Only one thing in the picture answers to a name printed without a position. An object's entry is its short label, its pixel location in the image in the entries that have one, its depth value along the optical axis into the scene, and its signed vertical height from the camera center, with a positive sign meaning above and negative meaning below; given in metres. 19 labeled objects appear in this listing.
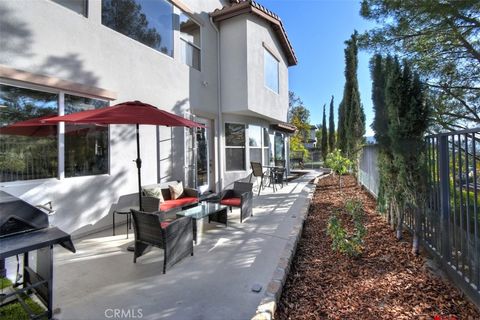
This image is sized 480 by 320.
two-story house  4.61 +1.91
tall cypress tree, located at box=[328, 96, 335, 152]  24.66 +2.87
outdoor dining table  11.71 -0.57
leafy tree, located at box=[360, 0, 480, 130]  5.96 +3.07
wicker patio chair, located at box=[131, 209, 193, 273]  3.83 -1.14
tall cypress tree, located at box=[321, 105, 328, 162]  26.97 +2.39
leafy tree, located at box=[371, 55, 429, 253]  4.33 +0.38
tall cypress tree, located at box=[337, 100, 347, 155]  14.67 +1.14
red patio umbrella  3.89 +0.75
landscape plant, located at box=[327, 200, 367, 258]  4.31 -1.40
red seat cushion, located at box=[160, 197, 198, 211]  6.09 -1.00
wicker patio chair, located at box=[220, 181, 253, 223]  6.38 -0.95
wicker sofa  5.64 -0.93
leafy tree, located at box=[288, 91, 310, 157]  30.43 +5.40
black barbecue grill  2.33 -0.68
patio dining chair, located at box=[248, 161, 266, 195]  10.99 -0.32
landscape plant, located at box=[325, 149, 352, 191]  11.21 -0.18
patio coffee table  5.04 -1.04
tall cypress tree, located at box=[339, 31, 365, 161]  12.81 +2.53
